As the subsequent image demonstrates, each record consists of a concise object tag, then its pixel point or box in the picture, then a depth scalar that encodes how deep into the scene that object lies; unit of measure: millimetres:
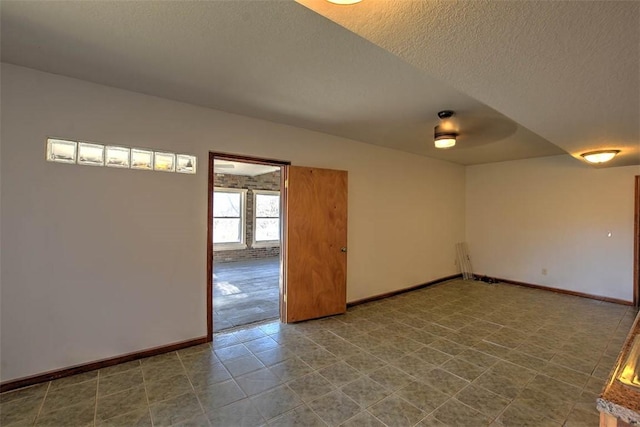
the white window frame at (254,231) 8812
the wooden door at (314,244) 3791
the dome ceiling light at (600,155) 3645
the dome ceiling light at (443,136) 3547
